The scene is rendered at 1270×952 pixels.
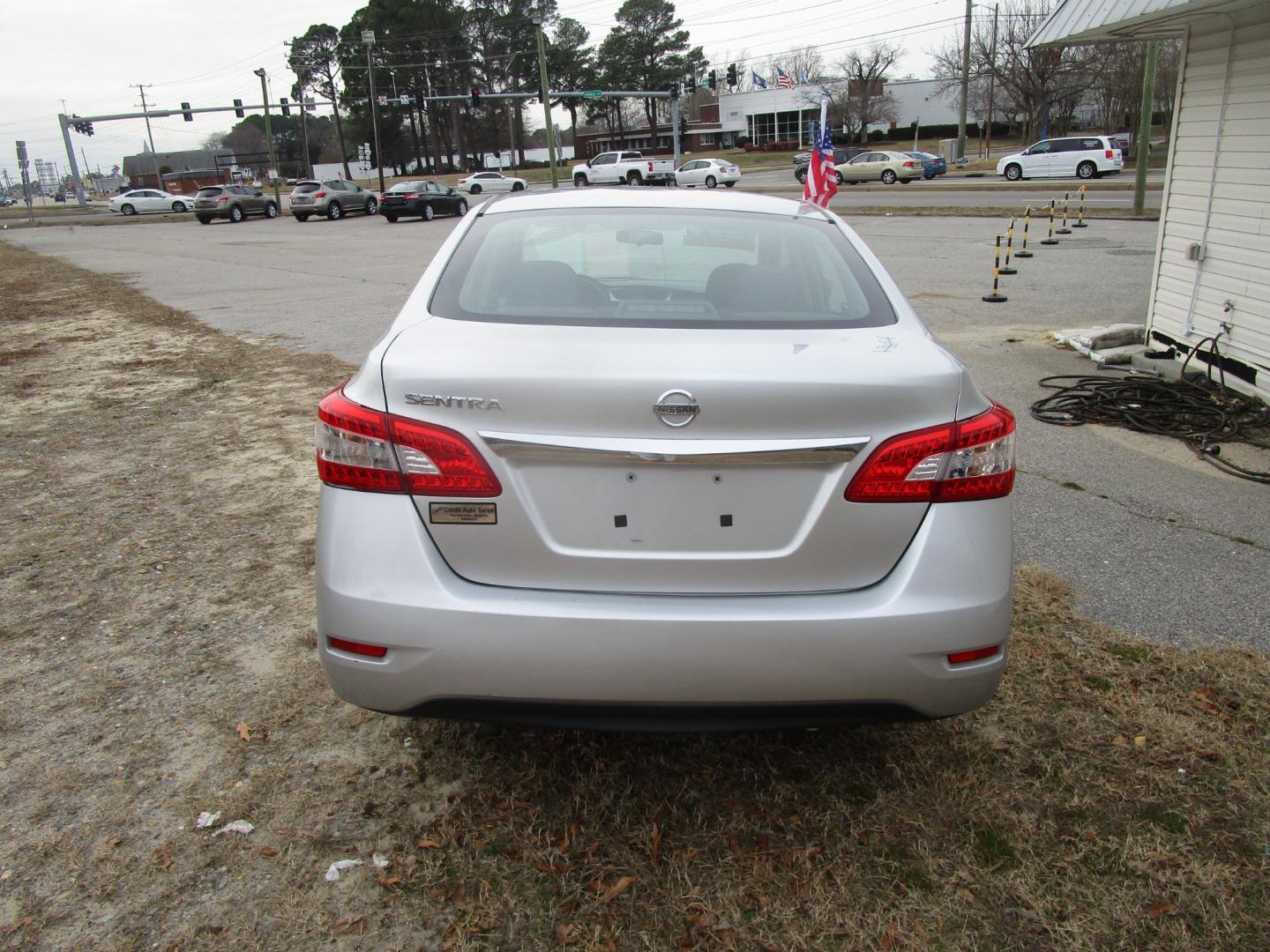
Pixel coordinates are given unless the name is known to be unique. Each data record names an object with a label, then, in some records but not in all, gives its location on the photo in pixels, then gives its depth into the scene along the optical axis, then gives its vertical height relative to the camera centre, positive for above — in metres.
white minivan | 37.88 -0.64
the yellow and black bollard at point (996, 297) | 12.03 -1.82
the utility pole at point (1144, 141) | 19.48 -0.04
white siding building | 7.02 -0.28
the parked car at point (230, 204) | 41.19 -0.93
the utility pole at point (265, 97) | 59.12 +4.93
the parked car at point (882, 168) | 43.44 -0.76
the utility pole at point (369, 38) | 46.75 +6.48
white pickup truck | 46.12 -0.37
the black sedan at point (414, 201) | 35.34 -0.98
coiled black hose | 6.29 -1.83
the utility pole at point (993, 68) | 57.14 +4.44
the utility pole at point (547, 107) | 46.59 +2.92
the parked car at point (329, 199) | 39.12 -0.88
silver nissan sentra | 2.26 -0.87
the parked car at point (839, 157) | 48.17 -0.18
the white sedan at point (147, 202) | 53.44 -0.90
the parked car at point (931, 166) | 44.50 -0.74
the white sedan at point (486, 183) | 49.81 -0.67
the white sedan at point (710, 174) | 45.41 -0.66
